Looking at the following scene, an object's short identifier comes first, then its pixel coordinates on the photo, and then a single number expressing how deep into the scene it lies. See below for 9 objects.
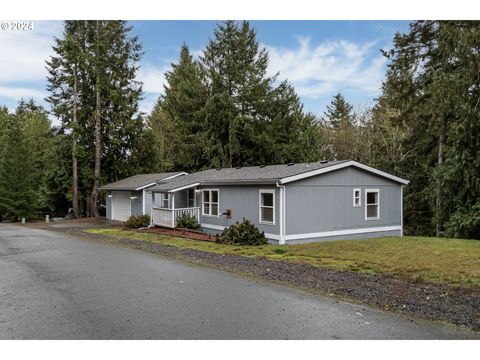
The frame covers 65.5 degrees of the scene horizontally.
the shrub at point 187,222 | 17.09
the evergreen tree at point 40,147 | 30.67
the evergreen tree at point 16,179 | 27.70
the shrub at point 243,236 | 13.27
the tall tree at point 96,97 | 27.94
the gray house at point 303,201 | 13.46
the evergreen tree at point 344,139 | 30.37
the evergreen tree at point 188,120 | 28.87
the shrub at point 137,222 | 19.53
